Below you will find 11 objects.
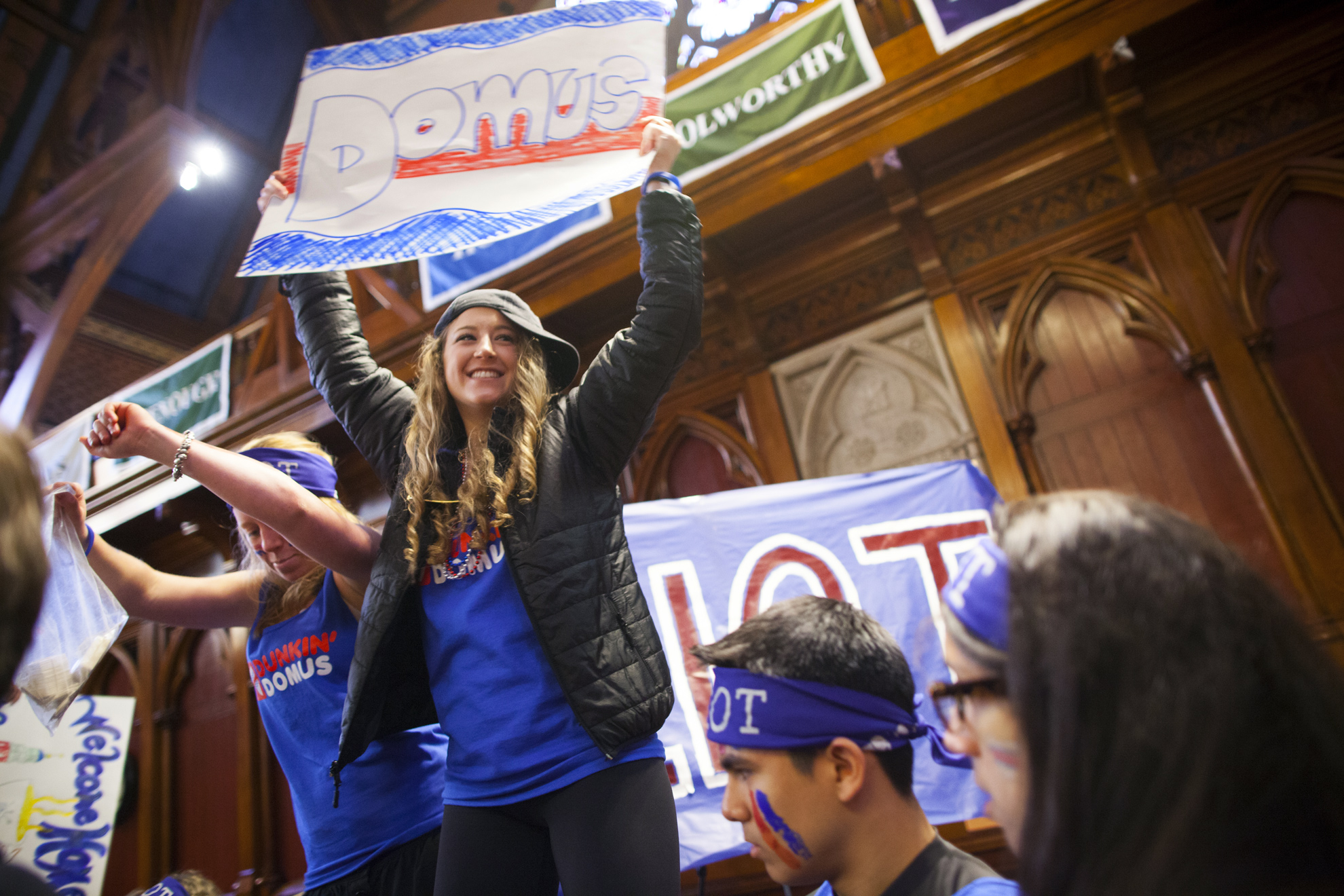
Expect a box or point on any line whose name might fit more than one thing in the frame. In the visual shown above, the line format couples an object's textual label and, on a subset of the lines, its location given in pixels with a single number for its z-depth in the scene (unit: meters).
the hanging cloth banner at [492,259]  4.12
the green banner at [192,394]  5.36
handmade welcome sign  2.91
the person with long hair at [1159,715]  0.45
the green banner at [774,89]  3.68
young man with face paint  1.02
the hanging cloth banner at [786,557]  2.49
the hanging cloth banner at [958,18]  3.48
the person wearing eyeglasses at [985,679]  0.61
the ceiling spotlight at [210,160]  6.03
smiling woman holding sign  1.14
